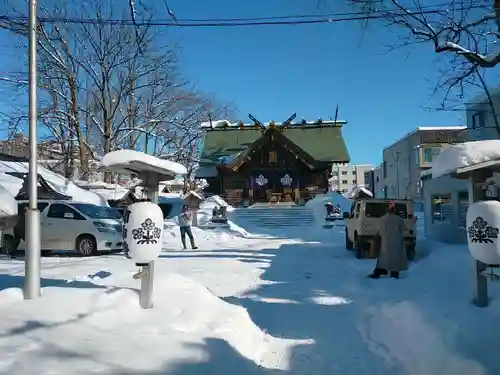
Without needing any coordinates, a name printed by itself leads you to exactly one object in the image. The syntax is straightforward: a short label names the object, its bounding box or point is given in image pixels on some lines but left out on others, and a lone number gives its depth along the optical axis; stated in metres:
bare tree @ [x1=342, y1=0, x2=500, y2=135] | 10.96
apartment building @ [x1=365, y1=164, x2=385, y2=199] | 72.51
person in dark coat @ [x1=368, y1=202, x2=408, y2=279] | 10.75
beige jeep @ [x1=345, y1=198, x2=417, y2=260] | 14.15
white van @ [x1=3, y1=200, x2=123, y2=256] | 14.87
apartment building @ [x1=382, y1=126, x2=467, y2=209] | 53.36
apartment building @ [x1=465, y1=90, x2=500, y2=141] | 32.12
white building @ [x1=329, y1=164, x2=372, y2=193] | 119.84
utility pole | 6.21
